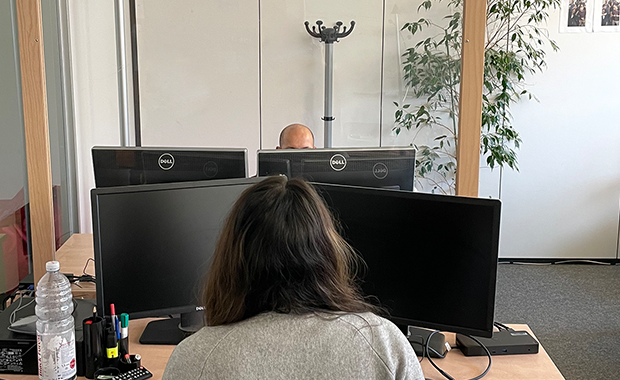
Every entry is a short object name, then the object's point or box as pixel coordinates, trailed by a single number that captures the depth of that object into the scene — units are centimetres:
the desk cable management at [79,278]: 200
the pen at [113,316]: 139
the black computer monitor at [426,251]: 137
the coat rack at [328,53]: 308
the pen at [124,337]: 140
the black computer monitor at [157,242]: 144
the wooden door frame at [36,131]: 187
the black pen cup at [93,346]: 137
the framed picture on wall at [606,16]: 427
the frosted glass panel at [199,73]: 302
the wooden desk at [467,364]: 144
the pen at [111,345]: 139
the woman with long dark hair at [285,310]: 96
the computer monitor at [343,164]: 182
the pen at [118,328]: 140
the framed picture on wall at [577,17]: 425
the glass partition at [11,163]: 264
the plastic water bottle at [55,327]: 130
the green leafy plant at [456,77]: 282
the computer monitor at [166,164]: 183
